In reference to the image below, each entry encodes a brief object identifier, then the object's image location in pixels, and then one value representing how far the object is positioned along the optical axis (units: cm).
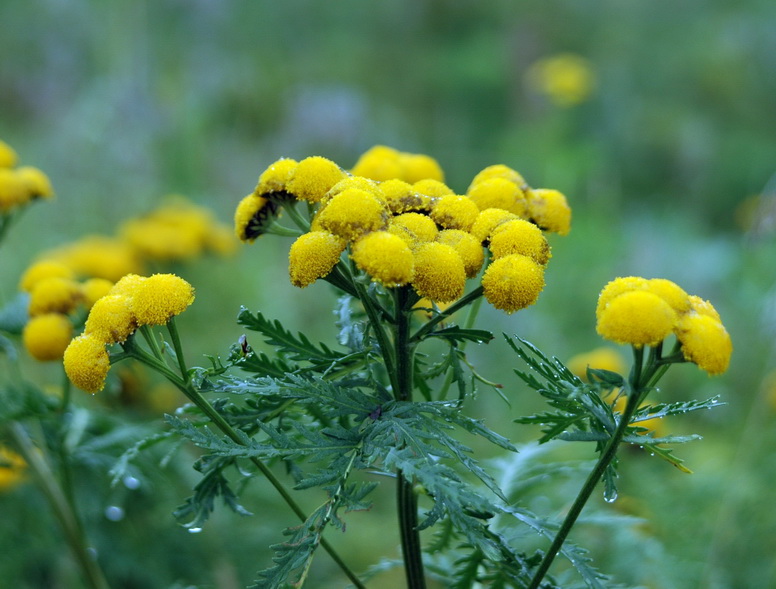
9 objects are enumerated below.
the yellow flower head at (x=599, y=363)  42
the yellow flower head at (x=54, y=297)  33
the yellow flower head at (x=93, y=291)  33
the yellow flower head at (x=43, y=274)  34
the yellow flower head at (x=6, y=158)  37
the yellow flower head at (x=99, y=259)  49
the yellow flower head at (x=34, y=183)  36
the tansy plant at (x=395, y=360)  26
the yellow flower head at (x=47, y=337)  32
